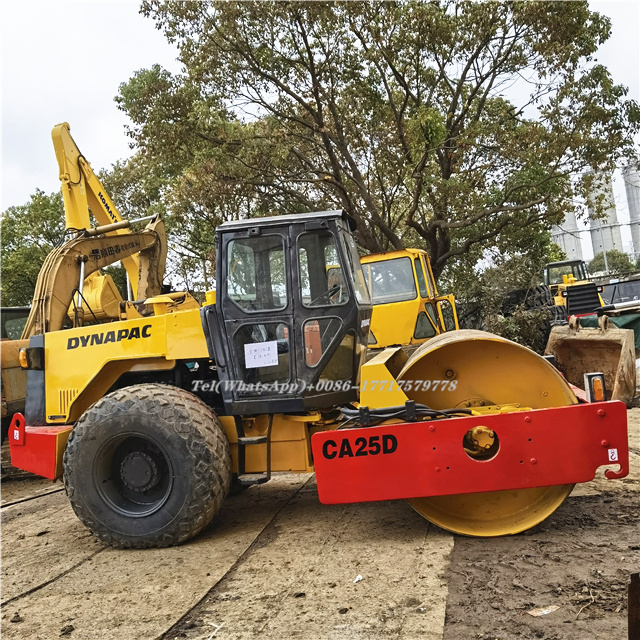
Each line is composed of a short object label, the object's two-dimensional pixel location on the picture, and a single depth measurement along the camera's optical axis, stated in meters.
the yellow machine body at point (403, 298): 10.00
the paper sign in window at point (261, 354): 4.98
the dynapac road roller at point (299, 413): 4.37
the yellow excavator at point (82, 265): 6.98
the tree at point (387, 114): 14.08
